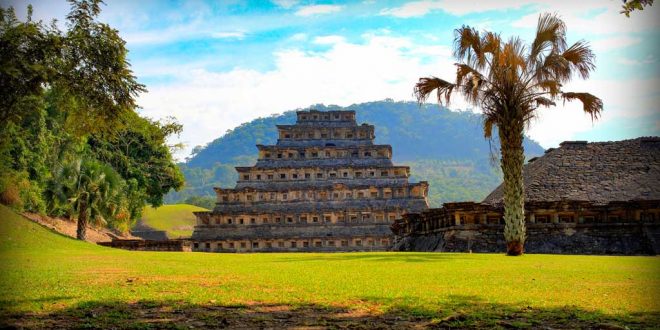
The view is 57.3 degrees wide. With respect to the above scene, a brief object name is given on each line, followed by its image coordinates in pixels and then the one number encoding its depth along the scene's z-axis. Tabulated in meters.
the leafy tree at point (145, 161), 53.62
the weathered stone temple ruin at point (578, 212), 24.55
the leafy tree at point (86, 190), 35.25
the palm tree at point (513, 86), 20.09
